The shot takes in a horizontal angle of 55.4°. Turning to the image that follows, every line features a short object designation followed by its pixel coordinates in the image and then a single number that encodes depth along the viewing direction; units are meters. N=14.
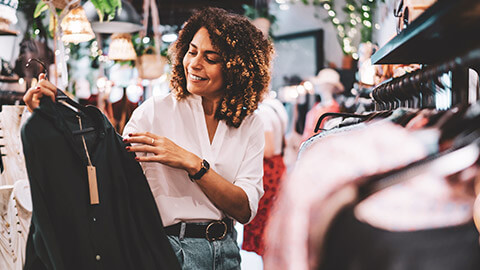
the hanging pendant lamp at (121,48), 3.80
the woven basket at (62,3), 2.31
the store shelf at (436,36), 0.63
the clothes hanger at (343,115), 1.40
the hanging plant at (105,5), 2.70
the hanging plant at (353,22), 4.57
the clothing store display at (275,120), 3.63
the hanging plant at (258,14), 6.23
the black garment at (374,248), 0.61
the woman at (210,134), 1.58
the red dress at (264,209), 3.52
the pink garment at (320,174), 0.65
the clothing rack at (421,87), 0.77
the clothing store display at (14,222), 1.78
